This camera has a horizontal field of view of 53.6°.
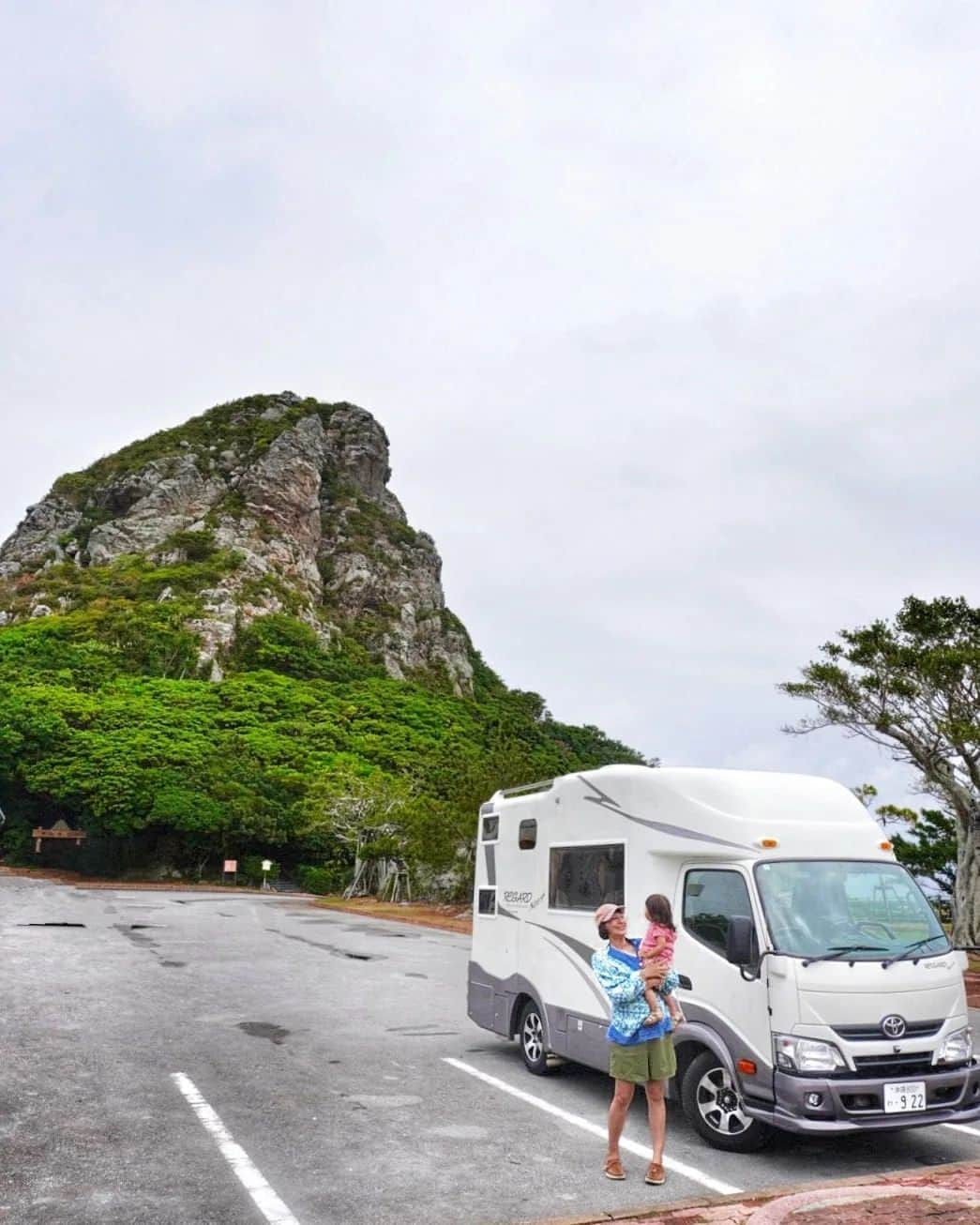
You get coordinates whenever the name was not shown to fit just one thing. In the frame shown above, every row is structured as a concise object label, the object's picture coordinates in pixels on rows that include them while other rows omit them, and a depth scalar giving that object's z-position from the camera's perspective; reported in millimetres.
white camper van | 6723
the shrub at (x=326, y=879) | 55500
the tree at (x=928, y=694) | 23906
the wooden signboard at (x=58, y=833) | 58000
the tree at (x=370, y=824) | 44500
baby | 6371
